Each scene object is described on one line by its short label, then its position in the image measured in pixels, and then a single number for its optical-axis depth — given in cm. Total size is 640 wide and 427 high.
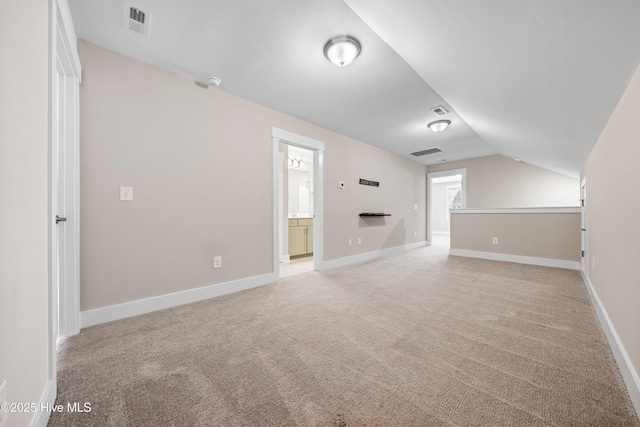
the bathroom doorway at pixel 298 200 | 332
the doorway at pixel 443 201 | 1016
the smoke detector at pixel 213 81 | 251
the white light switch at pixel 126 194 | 218
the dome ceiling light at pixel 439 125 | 365
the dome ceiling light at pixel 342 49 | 193
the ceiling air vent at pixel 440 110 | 318
